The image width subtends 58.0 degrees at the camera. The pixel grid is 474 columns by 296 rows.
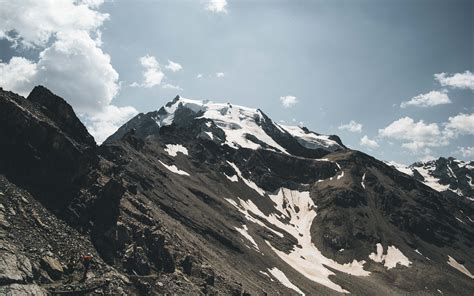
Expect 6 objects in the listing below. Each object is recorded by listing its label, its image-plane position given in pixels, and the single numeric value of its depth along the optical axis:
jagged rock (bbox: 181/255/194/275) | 58.19
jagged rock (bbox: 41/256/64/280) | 36.22
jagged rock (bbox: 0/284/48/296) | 30.83
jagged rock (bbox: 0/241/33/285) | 31.62
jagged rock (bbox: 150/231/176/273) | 53.12
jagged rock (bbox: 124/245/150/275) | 46.89
